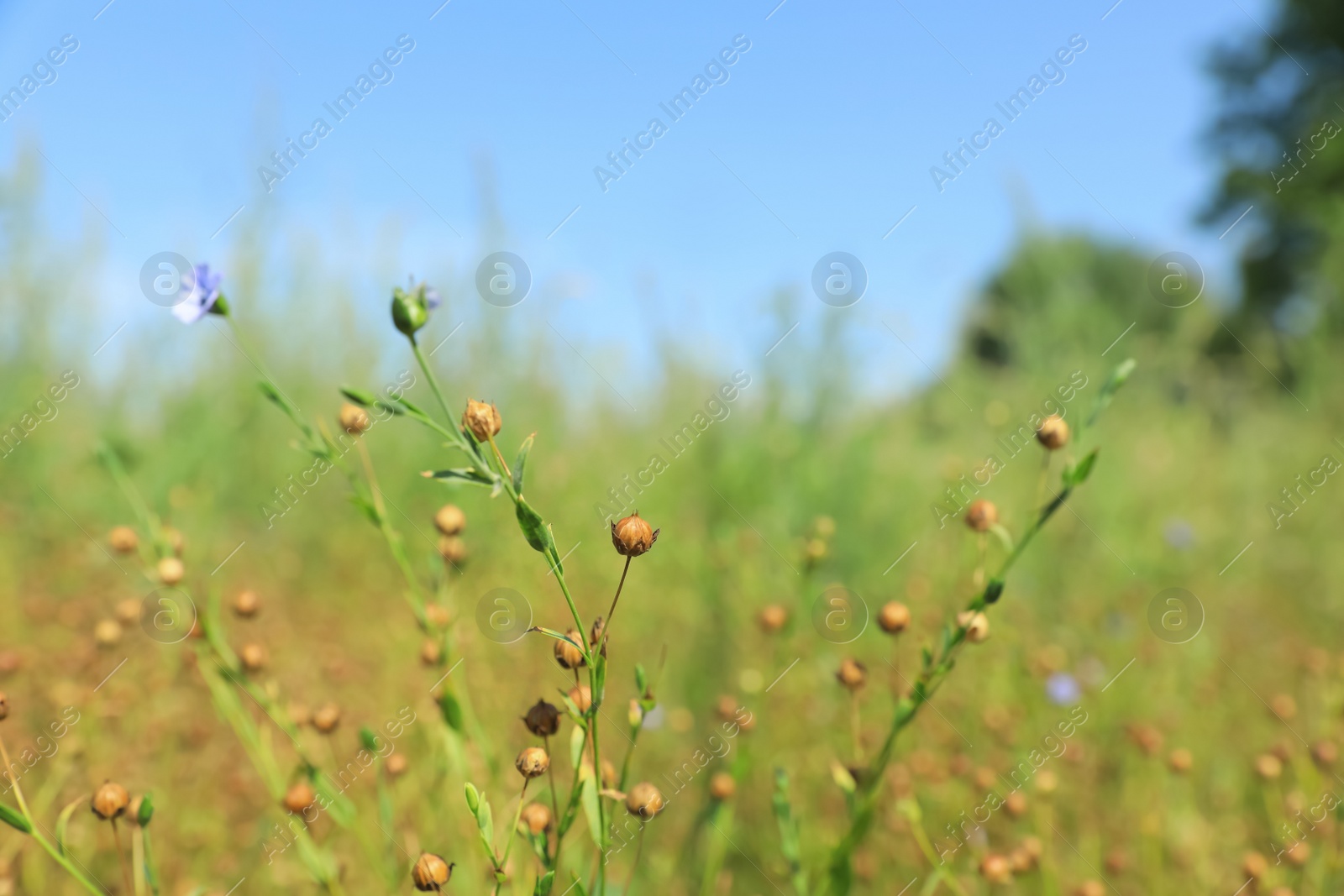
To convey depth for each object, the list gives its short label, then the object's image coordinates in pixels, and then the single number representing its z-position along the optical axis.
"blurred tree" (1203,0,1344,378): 7.63
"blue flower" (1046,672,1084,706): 1.34
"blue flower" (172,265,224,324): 0.35
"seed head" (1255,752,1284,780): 0.45
